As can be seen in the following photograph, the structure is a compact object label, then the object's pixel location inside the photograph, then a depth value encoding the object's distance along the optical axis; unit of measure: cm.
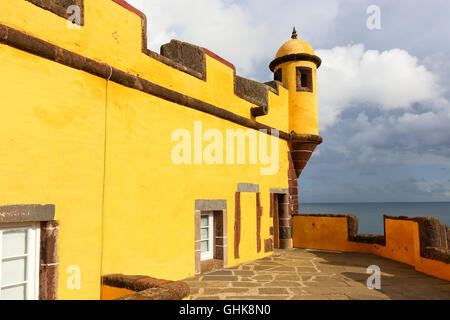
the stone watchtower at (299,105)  1176
